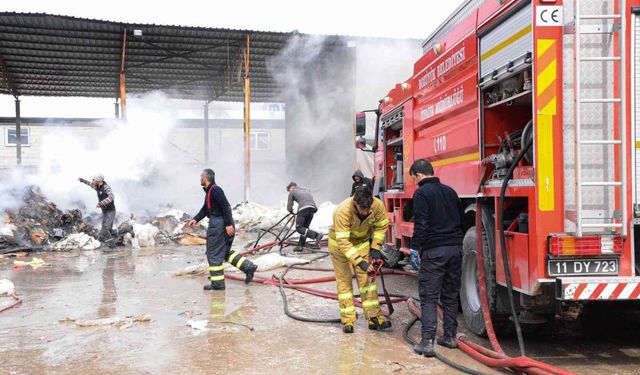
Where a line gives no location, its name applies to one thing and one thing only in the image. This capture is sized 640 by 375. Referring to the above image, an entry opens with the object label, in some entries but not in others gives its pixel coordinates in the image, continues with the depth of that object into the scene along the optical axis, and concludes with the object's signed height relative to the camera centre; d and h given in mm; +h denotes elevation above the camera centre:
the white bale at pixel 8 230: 11519 -735
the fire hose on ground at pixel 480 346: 3555 -1180
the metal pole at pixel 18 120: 21672 +3033
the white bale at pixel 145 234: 12703 -947
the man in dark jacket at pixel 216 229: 7105 -459
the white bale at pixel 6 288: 6824 -1178
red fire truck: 3648 +237
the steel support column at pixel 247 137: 17781 +1898
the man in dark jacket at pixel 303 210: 10836 -331
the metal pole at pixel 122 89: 17281 +3363
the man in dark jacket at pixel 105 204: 12031 -203
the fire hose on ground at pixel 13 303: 6015 -1247
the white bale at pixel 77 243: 11992 -1072
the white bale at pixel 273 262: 8742 -1126
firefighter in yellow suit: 4922 -542
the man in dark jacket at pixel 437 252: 4383 -489
